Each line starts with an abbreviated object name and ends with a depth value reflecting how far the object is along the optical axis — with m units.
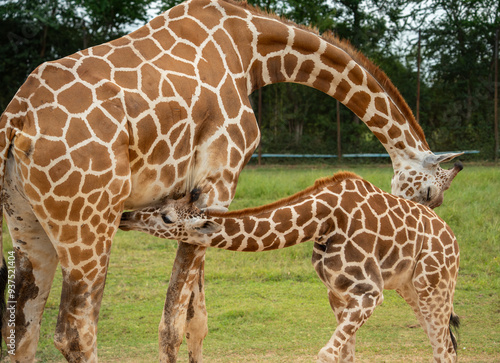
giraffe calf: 3.69
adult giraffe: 3.29
